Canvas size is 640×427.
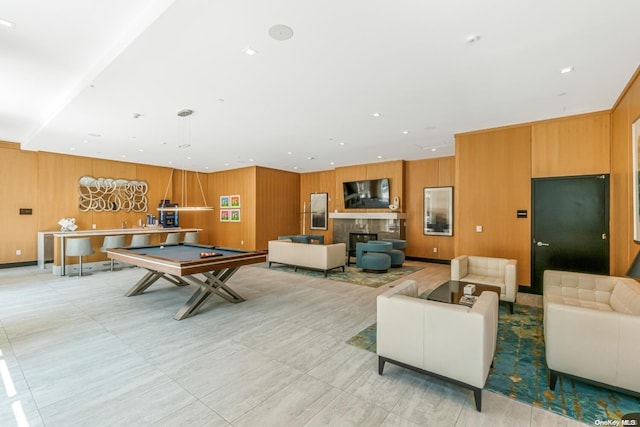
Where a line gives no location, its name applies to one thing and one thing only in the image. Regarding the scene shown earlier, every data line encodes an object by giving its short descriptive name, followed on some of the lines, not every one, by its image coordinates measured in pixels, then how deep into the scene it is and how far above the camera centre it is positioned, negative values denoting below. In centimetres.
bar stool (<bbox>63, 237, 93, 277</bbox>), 672 -77
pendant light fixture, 511 +176
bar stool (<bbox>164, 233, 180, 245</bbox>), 855 -72
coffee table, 345 -105
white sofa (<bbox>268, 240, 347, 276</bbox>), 683 -105
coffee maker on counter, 1016 -8
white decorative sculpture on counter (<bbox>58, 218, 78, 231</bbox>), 803 -30
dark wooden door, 473 -22
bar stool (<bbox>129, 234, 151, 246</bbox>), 782 -71
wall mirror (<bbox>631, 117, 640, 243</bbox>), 342 +44
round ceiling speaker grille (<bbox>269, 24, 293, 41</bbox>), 268 +175
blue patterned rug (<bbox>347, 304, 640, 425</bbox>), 220 -152
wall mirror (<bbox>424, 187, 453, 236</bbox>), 865 +6
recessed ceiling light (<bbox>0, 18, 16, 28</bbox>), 284 +193
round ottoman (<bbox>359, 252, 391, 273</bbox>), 707 -122
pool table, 383 -71
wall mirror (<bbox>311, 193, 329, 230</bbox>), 1140 +14
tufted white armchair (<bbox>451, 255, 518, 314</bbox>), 430 -101
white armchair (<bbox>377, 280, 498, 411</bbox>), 221 -104
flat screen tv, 949 +68
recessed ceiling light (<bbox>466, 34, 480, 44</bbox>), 282 +174
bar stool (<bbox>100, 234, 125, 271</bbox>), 744 -73
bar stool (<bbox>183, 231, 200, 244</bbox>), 903 -74
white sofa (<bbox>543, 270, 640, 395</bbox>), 212 -104
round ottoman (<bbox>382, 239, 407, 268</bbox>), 779 -122
